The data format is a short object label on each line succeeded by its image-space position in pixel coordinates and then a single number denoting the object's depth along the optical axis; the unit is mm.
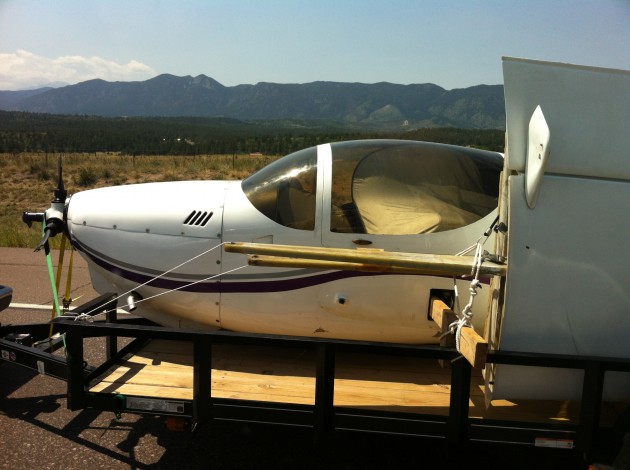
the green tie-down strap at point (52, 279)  4367
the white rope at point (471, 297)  3125
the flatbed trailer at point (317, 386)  3102
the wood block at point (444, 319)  3452
